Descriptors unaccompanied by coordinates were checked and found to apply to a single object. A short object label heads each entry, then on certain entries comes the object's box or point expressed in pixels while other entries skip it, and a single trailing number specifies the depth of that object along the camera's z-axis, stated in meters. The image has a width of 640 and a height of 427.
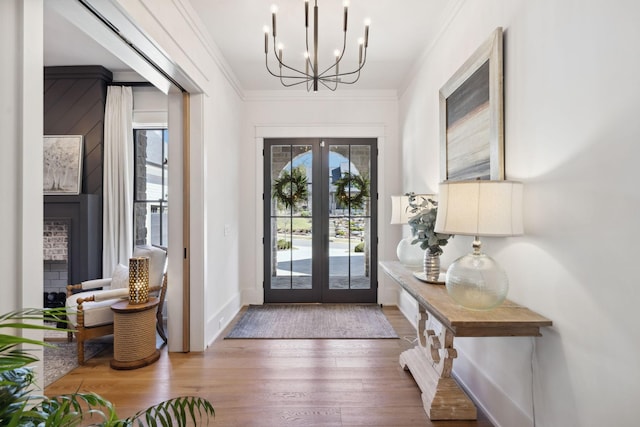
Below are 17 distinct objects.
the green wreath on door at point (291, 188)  4.17
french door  4.16
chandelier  2.45
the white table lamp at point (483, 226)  1.44
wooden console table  1.38
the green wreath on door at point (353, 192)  4.16
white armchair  2.62
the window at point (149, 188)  3.99
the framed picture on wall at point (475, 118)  1.77
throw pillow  3.02
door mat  3.13
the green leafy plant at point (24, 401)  0.61
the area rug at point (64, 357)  2.41
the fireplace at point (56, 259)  3.60
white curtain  3.70
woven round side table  2.49
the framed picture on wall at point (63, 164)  3.61
